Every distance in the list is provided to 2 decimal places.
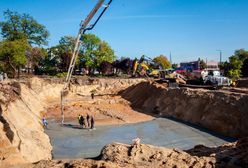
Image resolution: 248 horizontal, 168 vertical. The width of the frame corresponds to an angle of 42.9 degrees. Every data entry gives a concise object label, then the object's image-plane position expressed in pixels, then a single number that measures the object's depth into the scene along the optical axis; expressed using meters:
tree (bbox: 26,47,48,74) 58.08
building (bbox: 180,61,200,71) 63.33
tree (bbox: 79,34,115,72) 67.00
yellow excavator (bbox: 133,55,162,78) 46.47
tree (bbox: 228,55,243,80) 57.90
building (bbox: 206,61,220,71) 112.88
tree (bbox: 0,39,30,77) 49.34
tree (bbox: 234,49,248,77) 93.34
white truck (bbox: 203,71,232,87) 36.85
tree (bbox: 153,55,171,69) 104.79
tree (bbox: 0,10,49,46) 60.66
